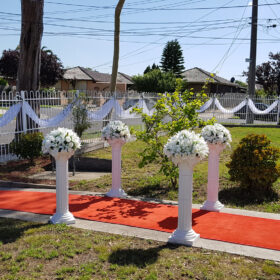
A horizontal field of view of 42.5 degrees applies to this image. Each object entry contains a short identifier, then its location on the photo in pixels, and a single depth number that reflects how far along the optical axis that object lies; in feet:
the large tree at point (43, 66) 164.45
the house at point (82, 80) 184.65
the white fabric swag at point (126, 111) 50.83
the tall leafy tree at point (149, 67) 224.08
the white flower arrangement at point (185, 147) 17.66
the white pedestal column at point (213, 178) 23.57
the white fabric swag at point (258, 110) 72.95
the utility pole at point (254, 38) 78.69
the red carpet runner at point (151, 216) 18.47
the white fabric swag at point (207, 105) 72.40
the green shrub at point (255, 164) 25.72
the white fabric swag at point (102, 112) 44.70
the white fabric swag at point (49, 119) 38.61
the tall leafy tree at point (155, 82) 161.68
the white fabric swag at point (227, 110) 73.05
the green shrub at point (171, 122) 27.35
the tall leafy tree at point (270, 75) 132.57
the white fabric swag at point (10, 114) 36.65
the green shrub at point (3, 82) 155.75
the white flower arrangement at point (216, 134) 23.31
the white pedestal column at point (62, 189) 20.71
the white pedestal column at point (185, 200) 17.81
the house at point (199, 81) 176.66
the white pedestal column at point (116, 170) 26.76
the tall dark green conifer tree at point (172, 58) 213.66
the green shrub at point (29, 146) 36.50
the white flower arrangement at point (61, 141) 20.53
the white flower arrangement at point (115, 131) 26.43
